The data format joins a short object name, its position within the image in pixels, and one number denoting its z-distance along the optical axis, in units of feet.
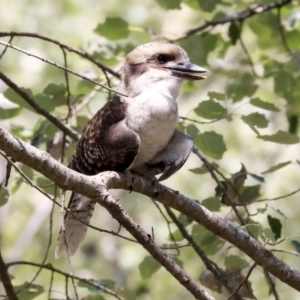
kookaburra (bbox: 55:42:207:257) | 19.77
